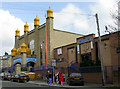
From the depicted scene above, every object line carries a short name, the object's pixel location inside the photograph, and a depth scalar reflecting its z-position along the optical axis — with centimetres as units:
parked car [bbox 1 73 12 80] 3534
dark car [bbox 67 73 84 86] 1977
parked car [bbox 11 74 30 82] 2775
